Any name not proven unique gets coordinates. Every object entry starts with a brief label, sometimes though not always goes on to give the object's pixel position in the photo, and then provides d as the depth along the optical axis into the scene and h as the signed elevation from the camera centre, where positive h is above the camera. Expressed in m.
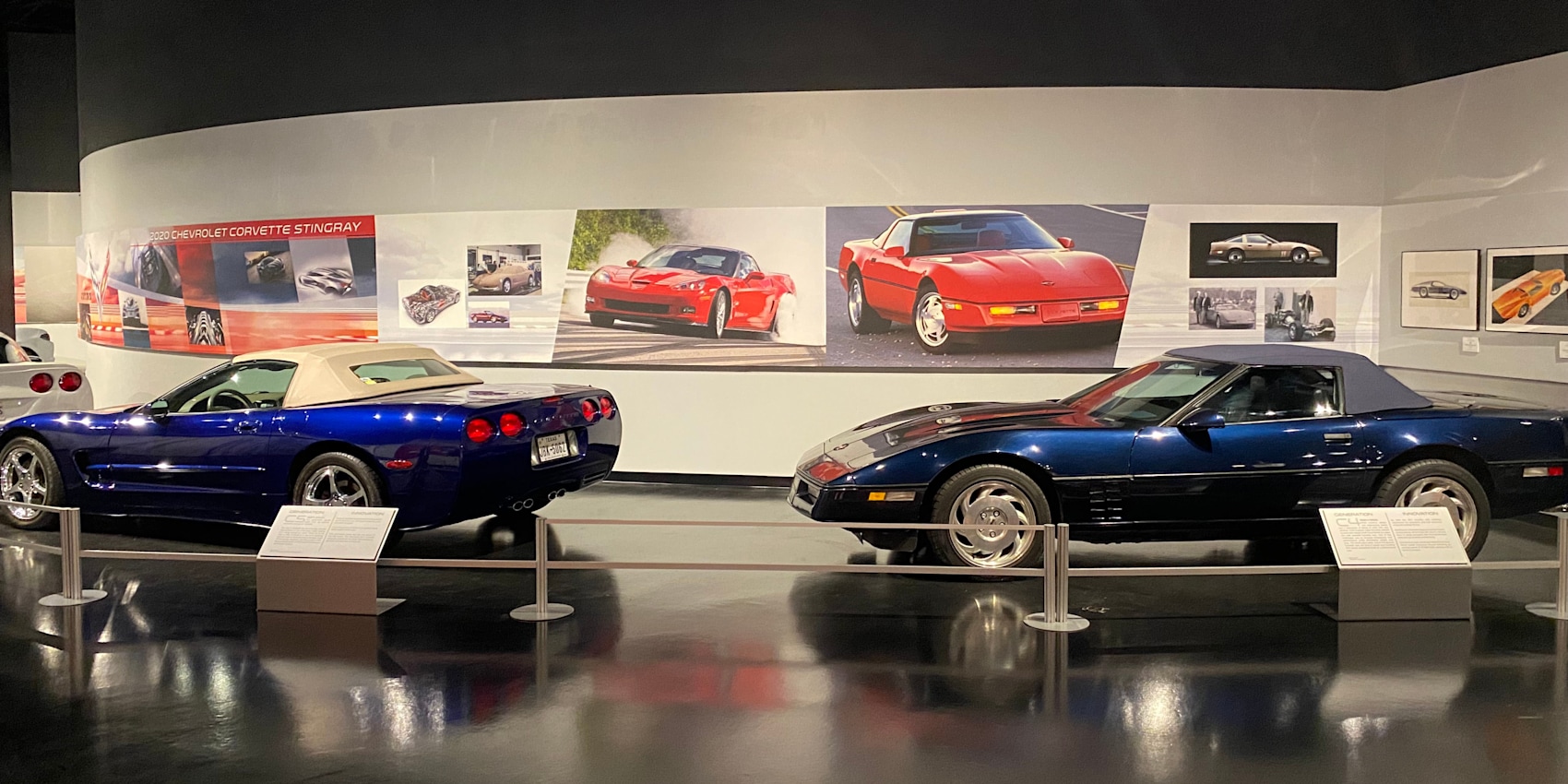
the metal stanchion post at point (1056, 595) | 5.77 -1.17
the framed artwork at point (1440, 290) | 9.13 +0.48
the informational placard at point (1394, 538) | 5.88 -0.91
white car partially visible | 9.63 -0.31
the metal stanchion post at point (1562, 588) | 5.84 -1.15
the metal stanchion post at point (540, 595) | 5.94 -1.23
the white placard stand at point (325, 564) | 6.08 -1.08
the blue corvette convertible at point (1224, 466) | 6.43 -0.61
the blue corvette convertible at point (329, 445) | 6.99 -0.58
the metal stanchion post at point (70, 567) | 6.30 -1.16
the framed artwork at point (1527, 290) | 8.58 +0.44
